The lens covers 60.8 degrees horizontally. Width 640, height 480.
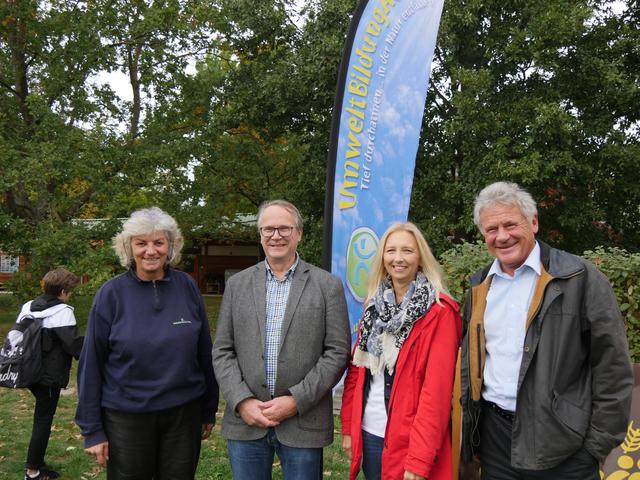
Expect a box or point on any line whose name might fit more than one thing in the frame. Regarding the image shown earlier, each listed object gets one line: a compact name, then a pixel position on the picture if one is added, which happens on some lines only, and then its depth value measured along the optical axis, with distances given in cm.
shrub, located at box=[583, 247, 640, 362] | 428
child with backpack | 407
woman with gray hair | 266
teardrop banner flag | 578
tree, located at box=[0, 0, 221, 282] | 1029
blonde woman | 230
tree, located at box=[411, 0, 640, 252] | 868
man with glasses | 253
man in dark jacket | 210
